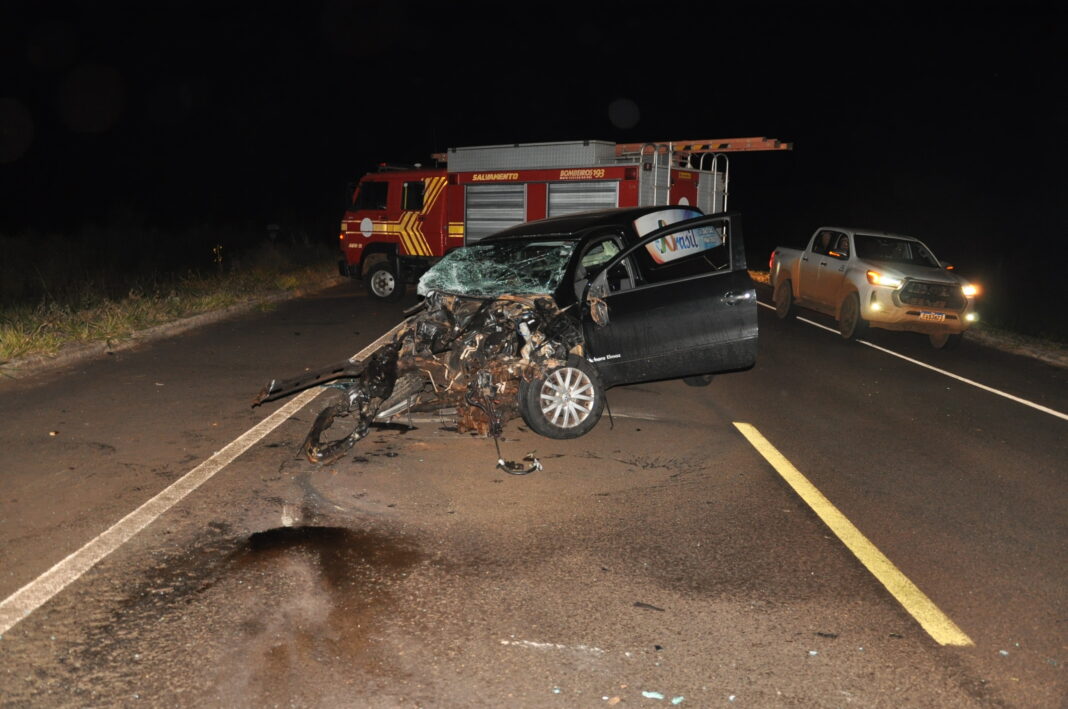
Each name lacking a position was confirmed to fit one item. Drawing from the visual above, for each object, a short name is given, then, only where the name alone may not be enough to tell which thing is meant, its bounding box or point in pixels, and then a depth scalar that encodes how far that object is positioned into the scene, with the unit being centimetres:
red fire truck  1602
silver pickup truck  1262
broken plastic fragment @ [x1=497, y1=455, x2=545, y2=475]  627
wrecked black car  700
